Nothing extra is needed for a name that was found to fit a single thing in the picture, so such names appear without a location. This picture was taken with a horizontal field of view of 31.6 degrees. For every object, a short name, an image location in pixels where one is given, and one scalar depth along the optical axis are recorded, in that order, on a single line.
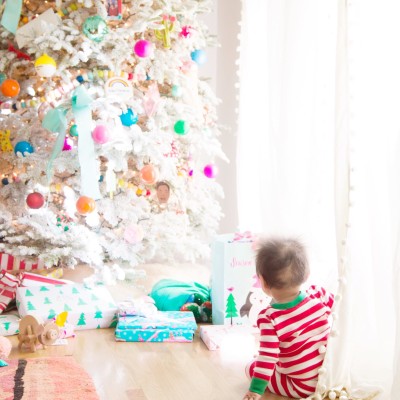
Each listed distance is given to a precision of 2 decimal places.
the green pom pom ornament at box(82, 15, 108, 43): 3.18
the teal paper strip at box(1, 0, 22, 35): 3.23
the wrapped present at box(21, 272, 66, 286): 2.97
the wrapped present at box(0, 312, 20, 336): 2.64
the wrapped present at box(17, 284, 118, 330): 2.71
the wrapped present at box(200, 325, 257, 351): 2.52
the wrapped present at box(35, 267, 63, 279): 3.18
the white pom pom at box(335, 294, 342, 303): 2.02
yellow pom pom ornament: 3.08
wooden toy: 2.45
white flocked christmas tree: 3.19
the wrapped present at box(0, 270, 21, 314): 2.89
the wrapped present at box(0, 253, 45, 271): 3.30
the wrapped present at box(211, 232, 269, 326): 2.71
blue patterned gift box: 2.57
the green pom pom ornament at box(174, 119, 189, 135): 3.43
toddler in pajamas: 2.01
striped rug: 1.99
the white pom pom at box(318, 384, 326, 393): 2.00
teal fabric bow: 3.09
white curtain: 2.02
